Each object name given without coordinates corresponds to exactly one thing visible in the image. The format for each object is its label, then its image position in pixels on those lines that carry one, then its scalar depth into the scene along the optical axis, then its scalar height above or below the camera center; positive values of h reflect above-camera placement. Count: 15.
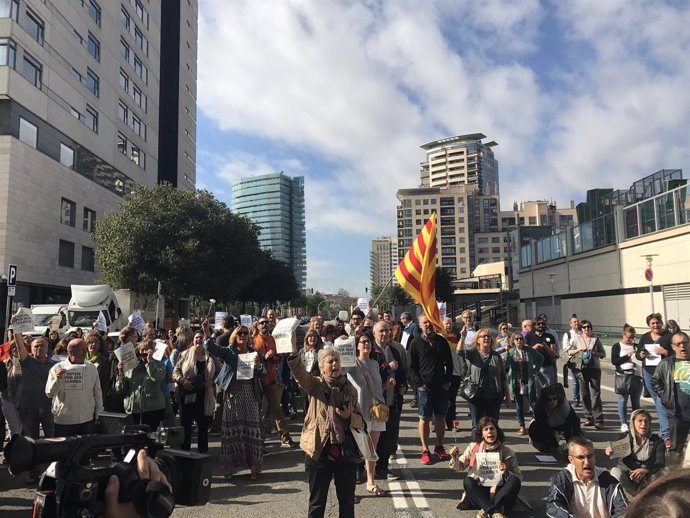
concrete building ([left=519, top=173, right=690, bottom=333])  27.62 +3.56
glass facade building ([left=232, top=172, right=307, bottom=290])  174.88 +37.90
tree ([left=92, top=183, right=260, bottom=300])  30.03 +4.44
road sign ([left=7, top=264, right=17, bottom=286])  12.38 +1.11
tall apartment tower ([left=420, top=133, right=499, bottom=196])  176.00 +52.49
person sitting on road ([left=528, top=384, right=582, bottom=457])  6.87 -1.45
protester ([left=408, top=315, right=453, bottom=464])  7.12 -0.94
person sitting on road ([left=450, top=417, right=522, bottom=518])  5.02 -1.60
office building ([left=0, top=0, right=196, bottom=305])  28.19 +12.60
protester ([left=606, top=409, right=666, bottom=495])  5.26 -1.42
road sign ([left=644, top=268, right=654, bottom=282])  21.20 +1.51
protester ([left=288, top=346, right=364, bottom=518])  4.14 -0.97
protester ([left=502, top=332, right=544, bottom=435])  9.00 -1.02
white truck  20.66 +0.55
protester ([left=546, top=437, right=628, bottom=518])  4.15 -1.45
